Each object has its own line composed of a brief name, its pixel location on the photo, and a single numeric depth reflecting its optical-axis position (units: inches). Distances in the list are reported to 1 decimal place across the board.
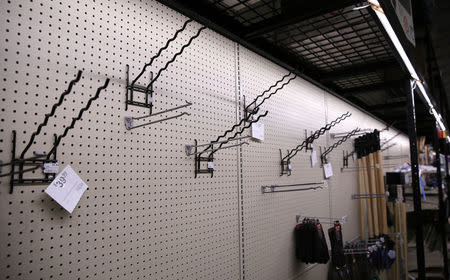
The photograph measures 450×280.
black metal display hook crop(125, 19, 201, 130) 47.1
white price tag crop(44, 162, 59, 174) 36.4
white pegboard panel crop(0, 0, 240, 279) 35.1
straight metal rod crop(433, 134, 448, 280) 111.0
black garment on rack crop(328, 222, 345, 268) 95.0
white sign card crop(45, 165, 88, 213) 36.5
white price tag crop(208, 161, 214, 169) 61.5
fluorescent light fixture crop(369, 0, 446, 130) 43.2
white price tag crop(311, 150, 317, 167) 105.1
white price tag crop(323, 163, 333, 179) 114.2
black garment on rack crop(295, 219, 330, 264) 83.6
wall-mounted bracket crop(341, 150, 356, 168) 137.0
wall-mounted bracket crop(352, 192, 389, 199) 132.6
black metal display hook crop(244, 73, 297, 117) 74.4
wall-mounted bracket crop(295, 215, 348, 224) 92.5
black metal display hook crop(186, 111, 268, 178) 58.1
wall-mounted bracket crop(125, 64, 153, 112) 47.6
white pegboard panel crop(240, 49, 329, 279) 73.3
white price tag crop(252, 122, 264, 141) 74.5
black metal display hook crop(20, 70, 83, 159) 32.4
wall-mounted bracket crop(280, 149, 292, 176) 86.8
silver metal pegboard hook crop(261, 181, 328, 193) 77.9
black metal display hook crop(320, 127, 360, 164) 113.6
